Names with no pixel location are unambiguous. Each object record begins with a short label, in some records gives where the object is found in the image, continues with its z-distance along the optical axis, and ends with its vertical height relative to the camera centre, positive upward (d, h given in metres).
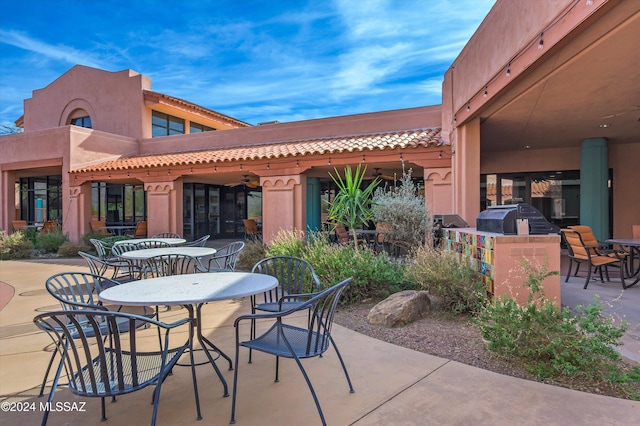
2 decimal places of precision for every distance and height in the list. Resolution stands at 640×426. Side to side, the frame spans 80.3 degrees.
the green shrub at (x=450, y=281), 4.64 -0.92
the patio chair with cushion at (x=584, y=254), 6.23 -0.81
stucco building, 5.18 +1.82
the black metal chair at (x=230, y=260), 6.02 -0.81
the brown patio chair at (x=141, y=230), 14.48 -0.72
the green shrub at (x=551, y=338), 3.06 -1.10
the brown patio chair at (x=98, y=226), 13.59 -0.55
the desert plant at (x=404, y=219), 7.00 -0.17
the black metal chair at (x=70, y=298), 2.72 -0.71
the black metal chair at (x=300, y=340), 2.54 -0.99
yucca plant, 6.76 +0.05
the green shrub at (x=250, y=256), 8.76 -1.06
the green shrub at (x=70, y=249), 12.27 -1.23
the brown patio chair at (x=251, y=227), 14.77 -0.64
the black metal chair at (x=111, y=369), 2.15 -1.00
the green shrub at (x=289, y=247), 7.18 -0.71
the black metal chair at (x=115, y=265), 5.25 -0.85
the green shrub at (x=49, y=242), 12.88 -1.03
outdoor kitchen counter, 4.43 -0.60
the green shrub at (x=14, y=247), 11.79 -1.11
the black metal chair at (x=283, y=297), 3.83 -0.91
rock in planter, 4.50 -1.21
